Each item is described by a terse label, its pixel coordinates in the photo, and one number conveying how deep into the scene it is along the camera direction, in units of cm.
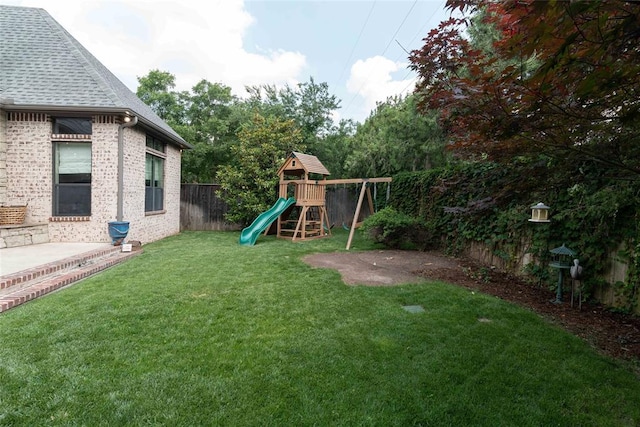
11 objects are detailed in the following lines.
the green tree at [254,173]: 1182
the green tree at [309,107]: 1697
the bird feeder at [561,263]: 420
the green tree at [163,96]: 1752
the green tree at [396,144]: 943
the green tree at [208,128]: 1644
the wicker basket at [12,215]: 692
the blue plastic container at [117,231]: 747
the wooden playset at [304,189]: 1050
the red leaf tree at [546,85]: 150
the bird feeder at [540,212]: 454
